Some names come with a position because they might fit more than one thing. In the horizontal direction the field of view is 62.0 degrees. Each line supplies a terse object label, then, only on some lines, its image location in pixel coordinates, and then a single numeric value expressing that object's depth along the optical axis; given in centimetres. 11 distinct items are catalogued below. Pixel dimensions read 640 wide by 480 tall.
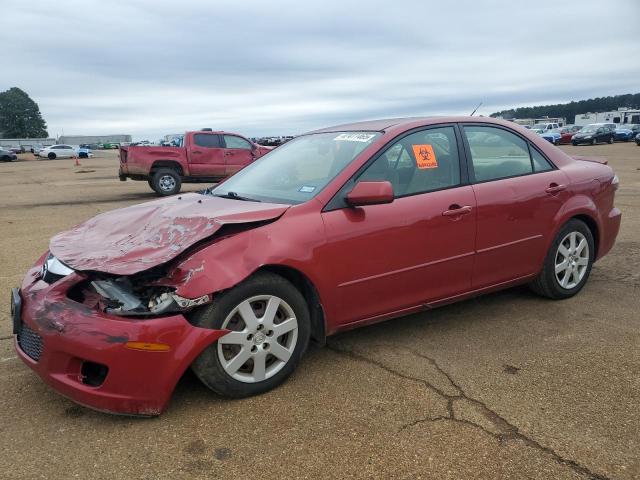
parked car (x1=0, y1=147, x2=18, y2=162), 4777
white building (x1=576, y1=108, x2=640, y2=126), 5931
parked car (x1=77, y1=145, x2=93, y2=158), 5572
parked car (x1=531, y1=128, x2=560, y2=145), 4311
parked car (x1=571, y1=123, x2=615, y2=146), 4056
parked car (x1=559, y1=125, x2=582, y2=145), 4581
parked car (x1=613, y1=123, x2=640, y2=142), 4431
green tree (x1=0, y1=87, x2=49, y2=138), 10781
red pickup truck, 1370
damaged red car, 276
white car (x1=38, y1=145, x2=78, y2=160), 5384
